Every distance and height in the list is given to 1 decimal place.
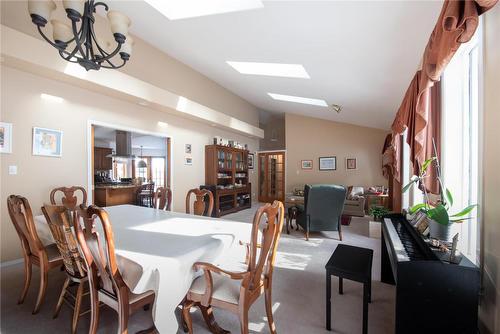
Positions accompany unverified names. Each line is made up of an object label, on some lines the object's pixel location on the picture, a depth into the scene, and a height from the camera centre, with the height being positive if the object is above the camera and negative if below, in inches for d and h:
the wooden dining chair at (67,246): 56.5 -22.4
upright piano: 46.3 -27.5
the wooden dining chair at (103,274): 47.9 -25.4
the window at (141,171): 349.7 -9.3
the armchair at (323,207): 147.6 -27.6
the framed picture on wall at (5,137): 106.8 +13.2
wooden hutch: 232.4 -14.5
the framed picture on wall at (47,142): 118.5 +12.5
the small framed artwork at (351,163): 280.8 +3.6
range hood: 249.9 +22.9
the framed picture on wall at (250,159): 315.3 +9.3
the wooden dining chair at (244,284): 53.0 -31.0
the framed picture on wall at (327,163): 291.7 +3.7
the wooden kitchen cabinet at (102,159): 301.7 +8.3
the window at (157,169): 363.6 -6.1
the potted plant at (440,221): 55.0 -13.7
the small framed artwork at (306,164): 304.7 +2.4
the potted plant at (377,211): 161.8 -33.1
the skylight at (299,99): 209.3 +64.8
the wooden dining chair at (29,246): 69.1 -27.0
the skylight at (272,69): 141.9 +66.1
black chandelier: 64.2 +44.0
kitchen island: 174.9 -24.4
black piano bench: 61.6 -30.3
